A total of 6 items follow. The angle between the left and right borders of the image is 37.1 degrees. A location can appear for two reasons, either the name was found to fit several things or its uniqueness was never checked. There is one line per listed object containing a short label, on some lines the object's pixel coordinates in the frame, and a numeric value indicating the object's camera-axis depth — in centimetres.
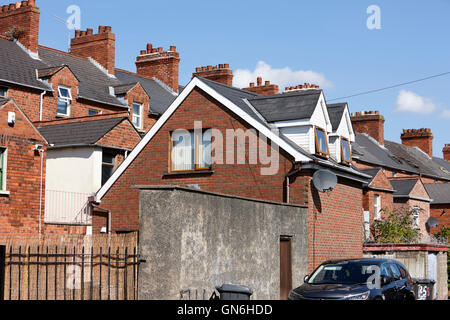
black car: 1434
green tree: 3064
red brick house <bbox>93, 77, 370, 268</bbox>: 2177
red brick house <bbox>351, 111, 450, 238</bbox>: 4228
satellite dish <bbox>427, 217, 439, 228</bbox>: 4159
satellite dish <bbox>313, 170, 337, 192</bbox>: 2098
